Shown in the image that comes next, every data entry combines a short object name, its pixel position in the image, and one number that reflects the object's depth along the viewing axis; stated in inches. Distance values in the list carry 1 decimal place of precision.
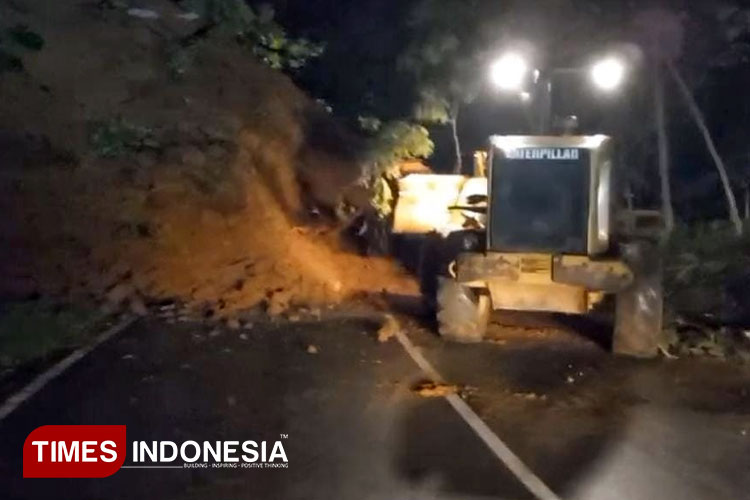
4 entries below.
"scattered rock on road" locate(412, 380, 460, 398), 538.3
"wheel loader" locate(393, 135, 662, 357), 653.3
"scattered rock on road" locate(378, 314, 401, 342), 679.7
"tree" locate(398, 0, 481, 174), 1403.8
